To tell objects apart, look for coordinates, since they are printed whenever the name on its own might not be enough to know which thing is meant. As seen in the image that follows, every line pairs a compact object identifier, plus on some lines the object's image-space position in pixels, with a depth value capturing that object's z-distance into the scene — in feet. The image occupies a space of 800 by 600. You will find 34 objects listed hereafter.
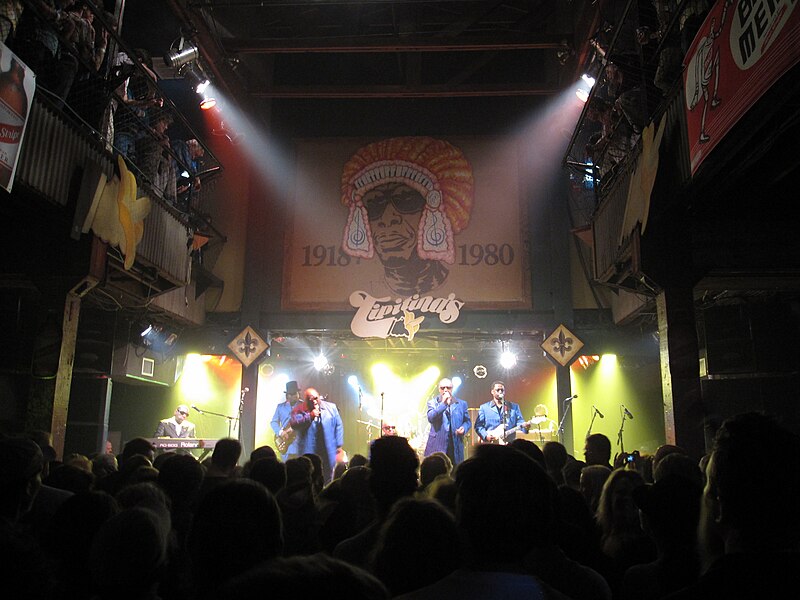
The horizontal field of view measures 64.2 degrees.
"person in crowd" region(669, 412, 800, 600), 5.67
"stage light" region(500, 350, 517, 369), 65.21
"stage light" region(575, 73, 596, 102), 46.69
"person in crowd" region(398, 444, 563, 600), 5.85
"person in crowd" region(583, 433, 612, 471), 22.71
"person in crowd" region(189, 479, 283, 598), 6.99
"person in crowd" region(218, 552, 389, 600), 3.77
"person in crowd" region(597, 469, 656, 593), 11.98
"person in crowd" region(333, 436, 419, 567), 12.19
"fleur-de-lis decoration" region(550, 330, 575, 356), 47.73
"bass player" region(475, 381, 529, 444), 46.44
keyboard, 42.42
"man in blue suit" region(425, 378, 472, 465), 44.86
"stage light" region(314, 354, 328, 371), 73.26
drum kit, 72.22
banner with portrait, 49.90
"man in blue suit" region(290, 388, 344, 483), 45.44
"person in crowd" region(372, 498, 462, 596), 6.63
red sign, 14.66
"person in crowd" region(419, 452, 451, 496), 18.15
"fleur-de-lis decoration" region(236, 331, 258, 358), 49.42
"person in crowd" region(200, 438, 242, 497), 18.92
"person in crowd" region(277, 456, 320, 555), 15.05
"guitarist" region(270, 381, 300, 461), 48.57
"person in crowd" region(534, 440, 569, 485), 19.90
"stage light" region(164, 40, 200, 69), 39.45
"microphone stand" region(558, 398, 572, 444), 46.68
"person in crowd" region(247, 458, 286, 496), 16.19
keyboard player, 51.60
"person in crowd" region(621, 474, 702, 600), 9.37
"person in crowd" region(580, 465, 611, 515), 17.30
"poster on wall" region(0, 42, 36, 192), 20.16
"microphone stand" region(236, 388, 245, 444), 49.19
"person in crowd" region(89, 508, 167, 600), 7.10
